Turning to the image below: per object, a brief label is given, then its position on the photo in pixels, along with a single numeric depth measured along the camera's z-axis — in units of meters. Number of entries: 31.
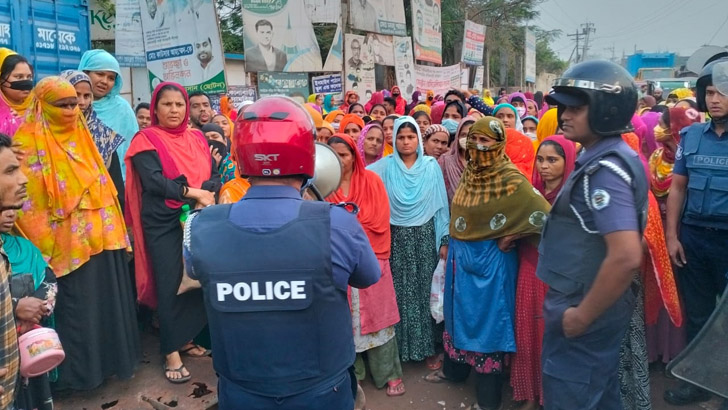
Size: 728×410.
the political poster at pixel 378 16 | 11.98
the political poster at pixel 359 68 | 10.94
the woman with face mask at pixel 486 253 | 2.94
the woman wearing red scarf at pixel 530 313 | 3.02
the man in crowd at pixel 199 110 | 5.02
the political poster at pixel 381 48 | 11.80
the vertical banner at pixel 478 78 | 17.92
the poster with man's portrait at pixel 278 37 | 8.86
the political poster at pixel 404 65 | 12.84
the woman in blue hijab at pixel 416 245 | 3.61
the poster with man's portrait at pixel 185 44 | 6.52
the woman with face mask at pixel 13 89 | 2.88
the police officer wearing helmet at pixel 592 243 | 1.77
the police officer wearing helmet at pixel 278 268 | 1.47
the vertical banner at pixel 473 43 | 16.23
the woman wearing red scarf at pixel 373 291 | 3.34
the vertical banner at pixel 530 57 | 21.91
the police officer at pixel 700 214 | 2.98
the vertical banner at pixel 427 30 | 14.46
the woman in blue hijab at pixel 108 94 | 3.92
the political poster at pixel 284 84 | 9.09
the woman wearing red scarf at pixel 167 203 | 3.22
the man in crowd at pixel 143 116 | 5.38
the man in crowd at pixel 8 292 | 1.77
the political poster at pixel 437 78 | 13.80
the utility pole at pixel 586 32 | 63.41
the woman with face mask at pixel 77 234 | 2.86
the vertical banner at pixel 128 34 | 8.46
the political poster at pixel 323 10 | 10.05
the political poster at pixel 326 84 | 10.16
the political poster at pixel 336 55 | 10.31
